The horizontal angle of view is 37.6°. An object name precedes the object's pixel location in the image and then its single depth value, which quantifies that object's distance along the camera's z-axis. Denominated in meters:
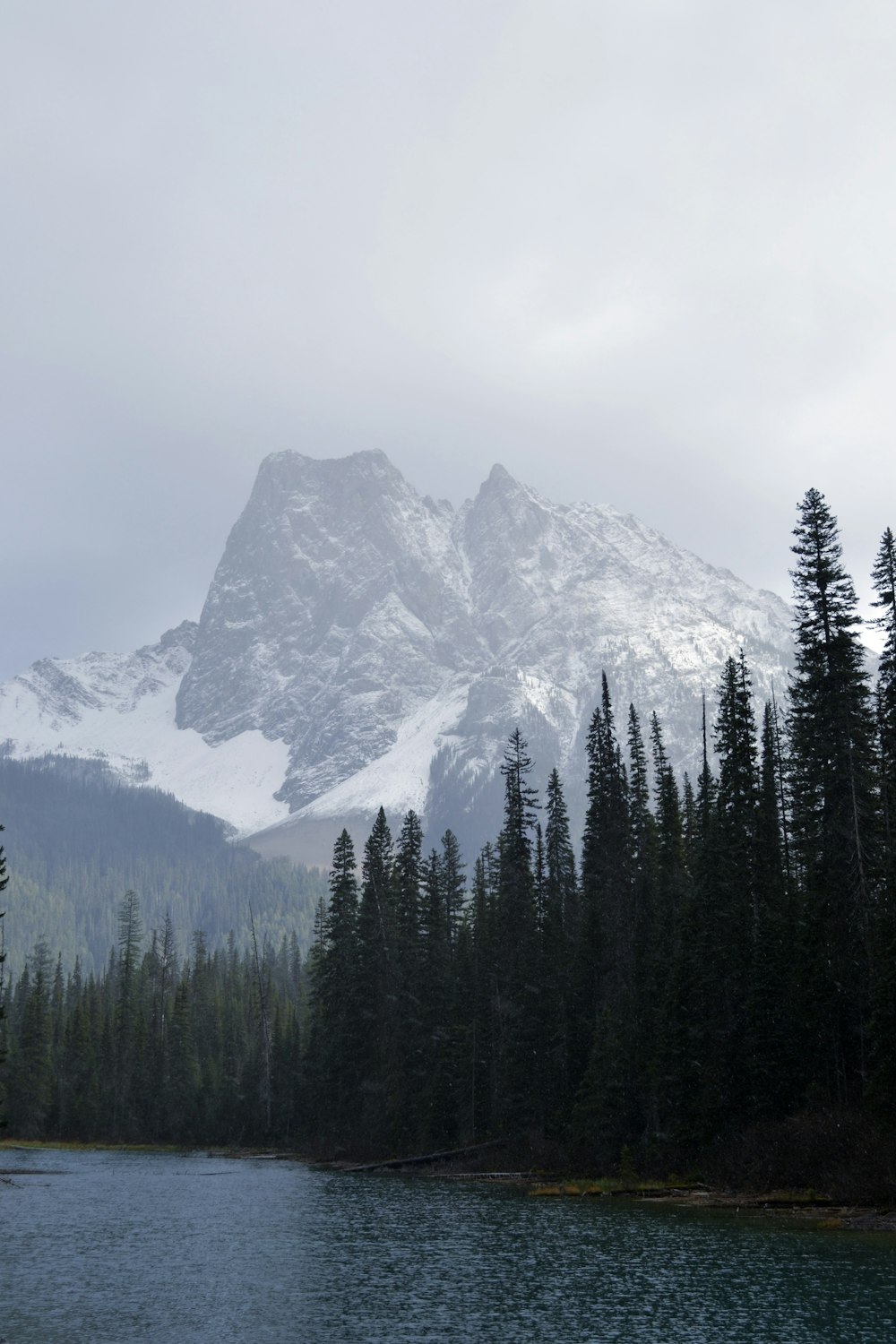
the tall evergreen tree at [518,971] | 85.50
